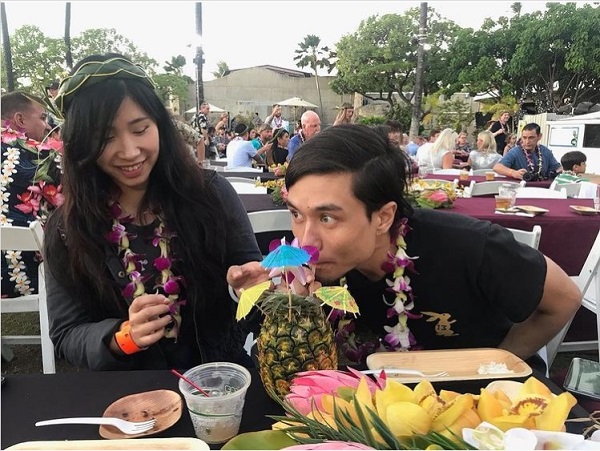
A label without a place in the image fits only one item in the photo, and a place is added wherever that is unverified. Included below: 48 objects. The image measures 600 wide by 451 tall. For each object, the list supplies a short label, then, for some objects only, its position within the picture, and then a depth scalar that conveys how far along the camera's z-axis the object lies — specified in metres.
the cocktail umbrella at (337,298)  0.90
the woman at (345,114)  7.28
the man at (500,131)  12.45
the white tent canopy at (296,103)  23.27
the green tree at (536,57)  19.28
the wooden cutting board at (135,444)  0.71
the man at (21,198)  2.80
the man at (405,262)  1.33
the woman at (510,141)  11.63
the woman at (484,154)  8.34
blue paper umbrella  0.95
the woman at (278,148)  8.89
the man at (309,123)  6.87
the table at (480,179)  6.20
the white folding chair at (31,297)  2.07
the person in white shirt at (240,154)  7.98
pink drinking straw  0.99
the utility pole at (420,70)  13.40
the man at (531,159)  6.67
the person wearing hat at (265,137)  9.47
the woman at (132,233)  1.49
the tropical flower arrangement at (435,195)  3.65
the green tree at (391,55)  28.30
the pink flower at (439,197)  3.73
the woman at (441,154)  8.10
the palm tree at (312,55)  45.66
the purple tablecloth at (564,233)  3.54
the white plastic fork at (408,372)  1.10
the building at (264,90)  39.66
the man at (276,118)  12.23
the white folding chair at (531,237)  2.35
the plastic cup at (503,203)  3.76
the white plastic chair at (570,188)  5.12
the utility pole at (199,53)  13.76
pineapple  0.97
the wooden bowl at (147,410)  0.96
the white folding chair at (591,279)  2.52
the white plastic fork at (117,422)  0.95
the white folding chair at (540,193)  4.61
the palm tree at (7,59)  11.09
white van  13.88
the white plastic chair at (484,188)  4.93
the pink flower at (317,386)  0.69
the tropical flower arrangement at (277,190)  3.99
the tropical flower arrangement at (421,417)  0.55
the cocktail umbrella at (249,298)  0.91
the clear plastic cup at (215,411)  0.92
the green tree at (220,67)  60.28
